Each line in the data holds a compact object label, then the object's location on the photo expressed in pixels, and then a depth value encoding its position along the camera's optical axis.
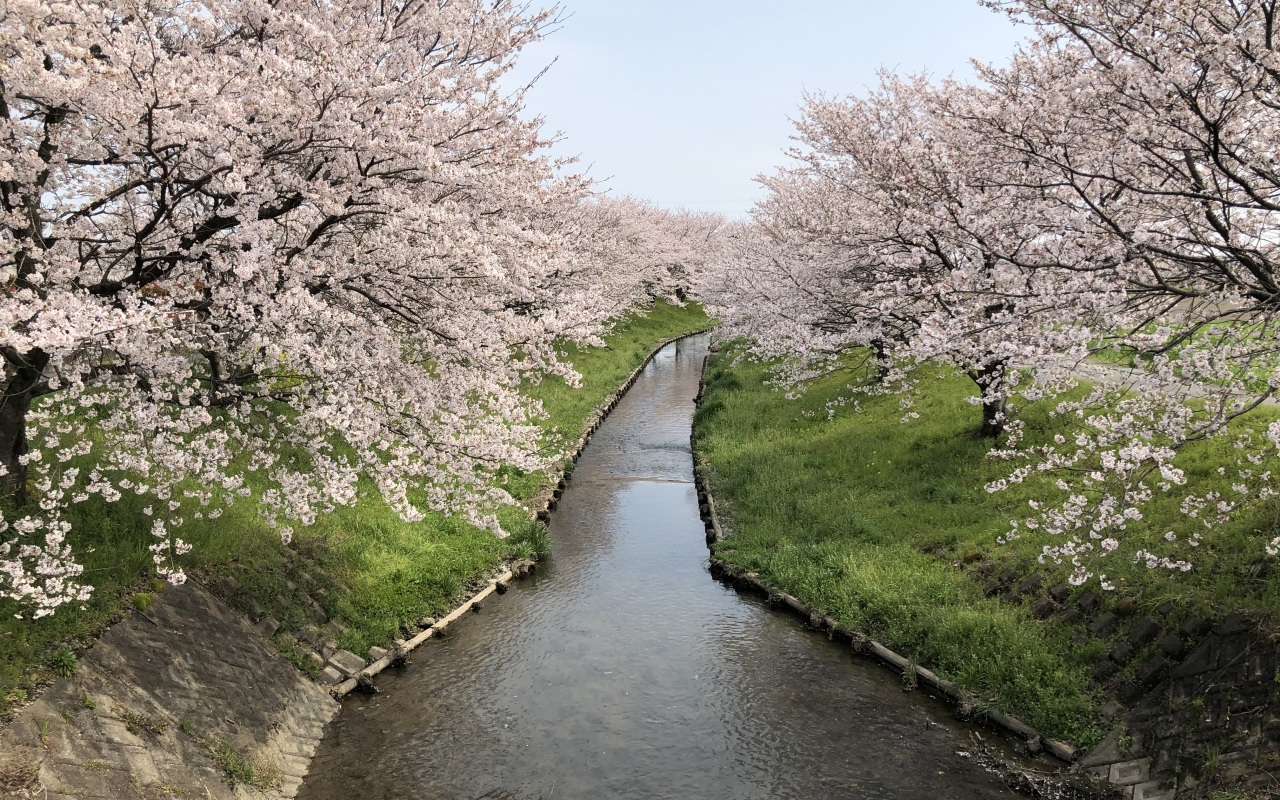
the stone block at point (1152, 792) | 8.73
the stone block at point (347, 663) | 11.91
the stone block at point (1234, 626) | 9.22
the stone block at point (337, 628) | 12.50
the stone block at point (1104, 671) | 10.44
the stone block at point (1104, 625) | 10.91
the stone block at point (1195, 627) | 9.74
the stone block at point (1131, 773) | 9.16
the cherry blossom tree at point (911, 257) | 9.78
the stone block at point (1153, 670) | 9.85
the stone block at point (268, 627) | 11.23
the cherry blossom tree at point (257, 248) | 8.08
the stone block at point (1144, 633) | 10.29
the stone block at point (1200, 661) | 9.34
